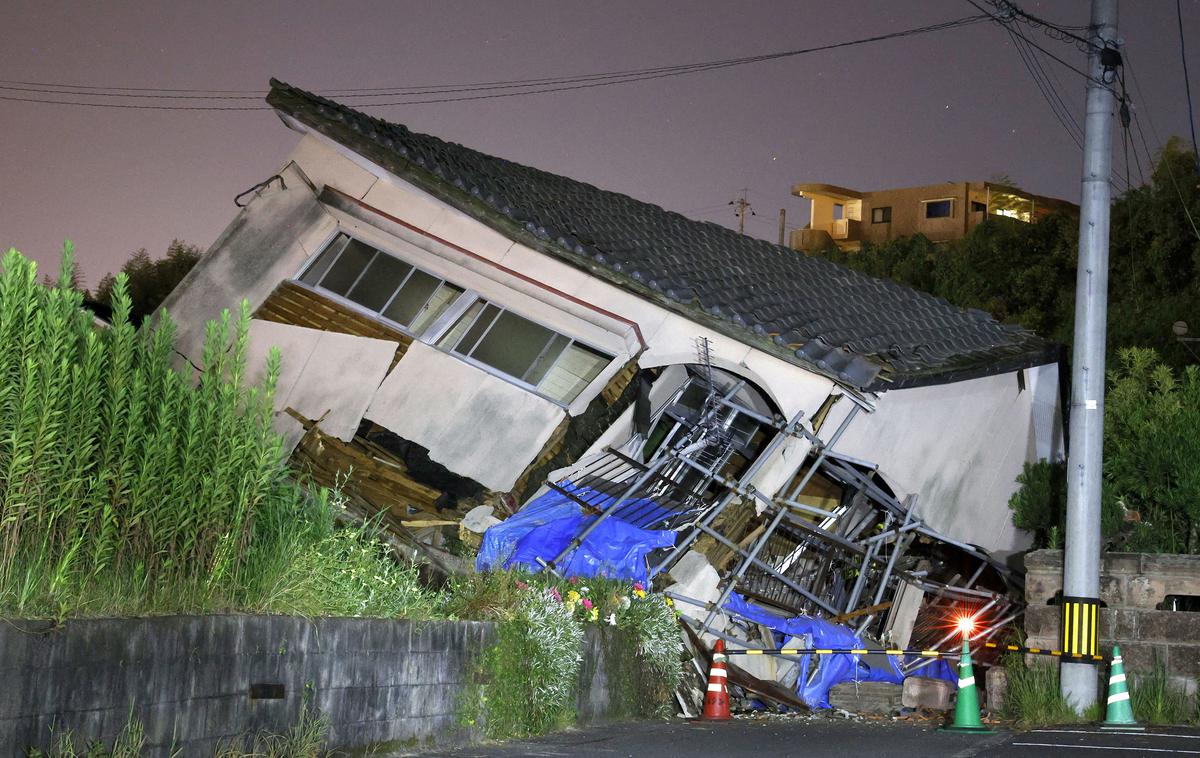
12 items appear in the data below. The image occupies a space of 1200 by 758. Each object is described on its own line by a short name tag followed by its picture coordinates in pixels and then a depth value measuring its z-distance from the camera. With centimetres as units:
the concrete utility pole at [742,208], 7956
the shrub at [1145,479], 1502
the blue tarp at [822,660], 1647
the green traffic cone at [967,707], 1276
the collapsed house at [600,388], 1686
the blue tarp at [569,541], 1588
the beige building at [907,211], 7200
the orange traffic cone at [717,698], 1423
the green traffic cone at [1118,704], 1268
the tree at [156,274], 3314
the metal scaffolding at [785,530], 1694
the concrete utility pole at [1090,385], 1332
